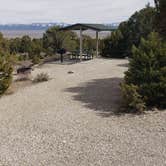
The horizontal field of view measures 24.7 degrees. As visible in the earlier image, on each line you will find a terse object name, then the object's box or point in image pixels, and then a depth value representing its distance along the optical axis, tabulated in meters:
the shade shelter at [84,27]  27.64
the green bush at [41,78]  17.37
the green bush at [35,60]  26.33
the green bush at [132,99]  10.65
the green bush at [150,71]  11.11
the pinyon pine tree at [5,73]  14.22
